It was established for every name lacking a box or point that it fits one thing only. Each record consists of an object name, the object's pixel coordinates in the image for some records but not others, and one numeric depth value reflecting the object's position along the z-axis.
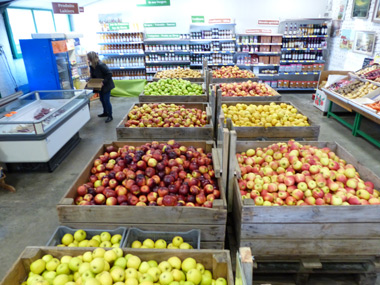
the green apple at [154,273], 1.70
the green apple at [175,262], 1.79
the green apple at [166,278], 1.67
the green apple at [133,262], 1.77
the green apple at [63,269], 1.74
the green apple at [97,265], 1.68
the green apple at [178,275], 1.70
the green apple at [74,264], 1.76
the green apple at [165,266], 1.77
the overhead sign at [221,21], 9.52
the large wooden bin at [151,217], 2.22
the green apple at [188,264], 1.77
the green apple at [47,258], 1.81
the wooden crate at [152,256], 1.76
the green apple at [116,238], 2.13
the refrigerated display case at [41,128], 4.30
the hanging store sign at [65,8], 7.43
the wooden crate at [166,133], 3.86
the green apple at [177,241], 2.10
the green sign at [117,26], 9.64
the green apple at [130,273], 1.68
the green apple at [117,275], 1.65
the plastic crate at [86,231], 2.18
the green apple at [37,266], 1.75
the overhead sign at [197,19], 9.50
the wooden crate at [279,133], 3.91
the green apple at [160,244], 2.09
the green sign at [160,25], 9.71
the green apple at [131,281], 1.61
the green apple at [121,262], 1.76
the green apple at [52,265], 1.77
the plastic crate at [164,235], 2.18
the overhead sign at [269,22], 9.81
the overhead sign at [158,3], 8.08
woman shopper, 6.80
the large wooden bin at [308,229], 2.24
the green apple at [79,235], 2.16
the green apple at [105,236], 2.15
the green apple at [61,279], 1.65
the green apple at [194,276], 1.69
